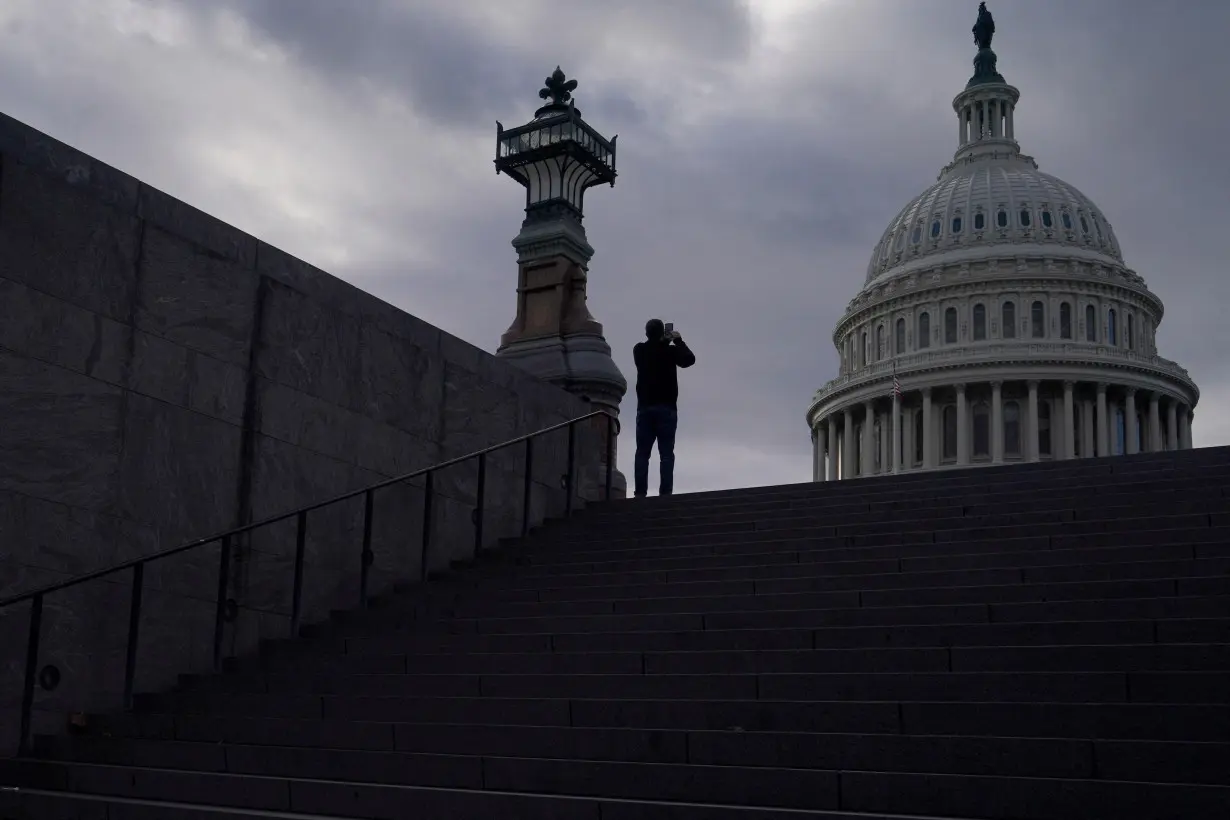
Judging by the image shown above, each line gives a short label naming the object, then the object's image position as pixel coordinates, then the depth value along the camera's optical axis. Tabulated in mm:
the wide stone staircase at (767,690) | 5789
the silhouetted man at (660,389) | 13844
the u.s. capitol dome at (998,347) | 89500
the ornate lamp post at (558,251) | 23938
